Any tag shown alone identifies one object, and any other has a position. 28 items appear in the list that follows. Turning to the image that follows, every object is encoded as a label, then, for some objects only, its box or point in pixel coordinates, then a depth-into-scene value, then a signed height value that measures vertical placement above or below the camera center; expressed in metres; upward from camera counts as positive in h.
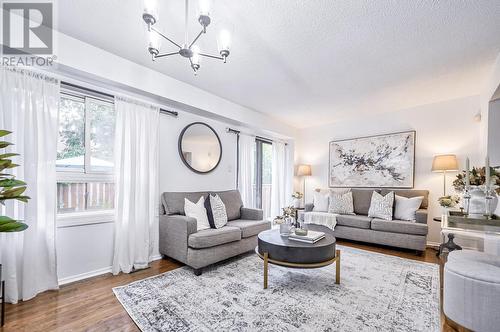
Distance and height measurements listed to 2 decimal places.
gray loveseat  2.55 -0.89
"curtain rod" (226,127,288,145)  4.18 +0.60
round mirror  3.49 +0.26
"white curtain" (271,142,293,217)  5.26 -0.33
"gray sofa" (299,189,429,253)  3.32 -0.97
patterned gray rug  1.71 -1.22
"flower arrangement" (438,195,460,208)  3.05 -0.47
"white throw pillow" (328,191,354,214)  4.22 -0.73
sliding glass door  5.04 -0.24
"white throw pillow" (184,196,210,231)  2.93 -0.65
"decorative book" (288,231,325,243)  2.32 -0.77
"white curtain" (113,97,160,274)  2.68 -0.26
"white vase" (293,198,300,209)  5.34 -0.89
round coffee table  2.14 -0.87
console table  1.68 -0.43
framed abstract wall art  4.17 +0.10
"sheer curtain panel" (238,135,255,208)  4.41 -0.12
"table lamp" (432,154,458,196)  3.53 +0.06
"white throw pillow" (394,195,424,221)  3.60 -0.67
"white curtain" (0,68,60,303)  1.97 -0.14
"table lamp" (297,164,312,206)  5.33 -0.12
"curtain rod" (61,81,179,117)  2.38 +0.80
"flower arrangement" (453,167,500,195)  1.98 -0.12
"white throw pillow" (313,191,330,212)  4.52 -0.74
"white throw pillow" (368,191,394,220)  3.75 -0.69
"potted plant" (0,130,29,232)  1.38 -0.22
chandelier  1.33 +0.87
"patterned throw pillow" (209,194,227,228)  3.05 -0.66
